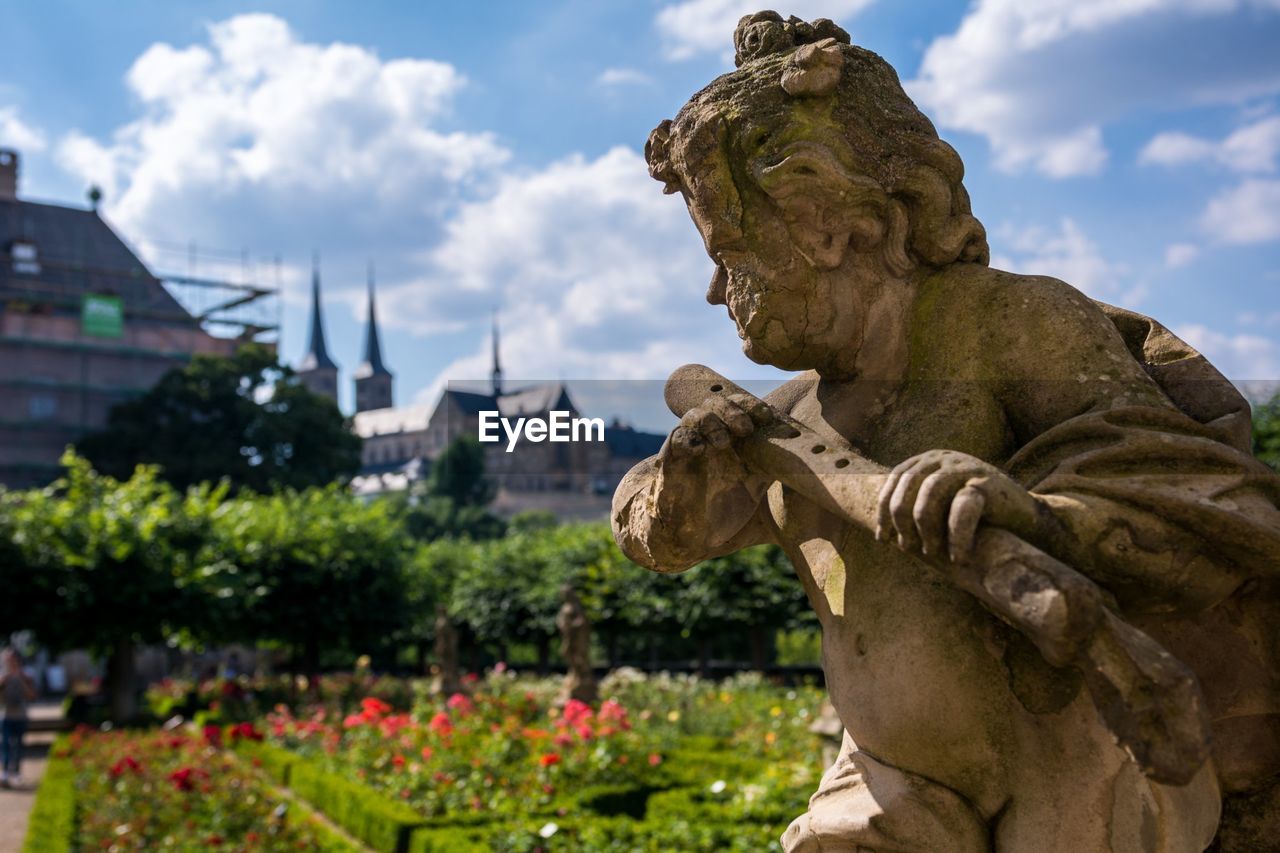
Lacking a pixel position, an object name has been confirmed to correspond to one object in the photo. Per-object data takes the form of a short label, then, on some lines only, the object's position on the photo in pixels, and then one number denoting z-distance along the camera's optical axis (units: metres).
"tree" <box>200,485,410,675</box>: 22.34
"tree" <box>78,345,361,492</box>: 40.16
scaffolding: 48.38
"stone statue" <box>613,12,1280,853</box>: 1.61
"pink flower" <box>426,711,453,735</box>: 10.45
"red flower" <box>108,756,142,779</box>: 10.22
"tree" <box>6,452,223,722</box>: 19.31
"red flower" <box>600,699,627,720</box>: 10.53
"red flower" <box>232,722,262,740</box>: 11.30
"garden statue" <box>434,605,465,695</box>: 18.31
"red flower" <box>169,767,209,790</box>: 9.42
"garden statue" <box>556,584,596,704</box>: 15.93
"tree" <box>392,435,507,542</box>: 52.91
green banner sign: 44.59
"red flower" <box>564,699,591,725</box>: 10.43
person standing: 14.12
